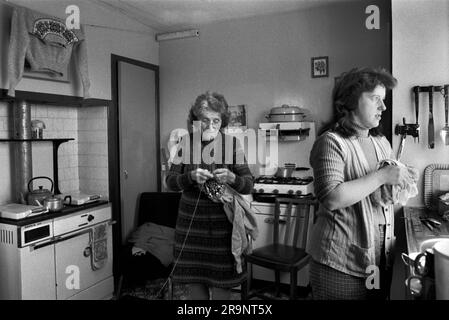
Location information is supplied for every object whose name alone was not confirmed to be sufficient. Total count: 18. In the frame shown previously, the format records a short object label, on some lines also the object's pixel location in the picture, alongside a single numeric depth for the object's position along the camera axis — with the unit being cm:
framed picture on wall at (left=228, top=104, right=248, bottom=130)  394
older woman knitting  195
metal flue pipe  279
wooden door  372
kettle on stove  277
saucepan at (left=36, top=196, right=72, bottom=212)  278
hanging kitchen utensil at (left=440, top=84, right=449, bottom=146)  240
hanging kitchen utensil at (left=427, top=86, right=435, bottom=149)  243
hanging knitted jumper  259
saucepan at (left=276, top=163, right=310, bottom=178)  365
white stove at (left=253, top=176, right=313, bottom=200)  329
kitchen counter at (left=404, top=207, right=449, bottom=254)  162
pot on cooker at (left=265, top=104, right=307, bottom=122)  349
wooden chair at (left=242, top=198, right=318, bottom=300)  274
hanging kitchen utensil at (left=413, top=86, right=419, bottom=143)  245
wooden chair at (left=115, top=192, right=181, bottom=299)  376
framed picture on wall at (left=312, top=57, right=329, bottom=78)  358
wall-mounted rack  240
